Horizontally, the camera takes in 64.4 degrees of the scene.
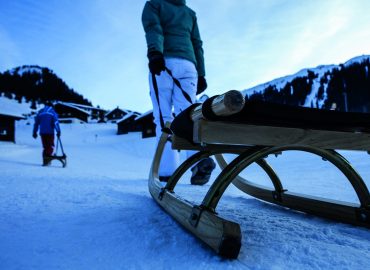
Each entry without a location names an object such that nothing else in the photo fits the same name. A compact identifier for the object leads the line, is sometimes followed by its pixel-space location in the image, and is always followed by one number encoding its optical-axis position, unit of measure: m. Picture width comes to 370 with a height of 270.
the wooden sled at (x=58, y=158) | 6.75
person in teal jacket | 3.27
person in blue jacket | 7.71
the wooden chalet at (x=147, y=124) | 28.92
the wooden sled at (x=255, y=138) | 0.98
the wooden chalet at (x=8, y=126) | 19.64
